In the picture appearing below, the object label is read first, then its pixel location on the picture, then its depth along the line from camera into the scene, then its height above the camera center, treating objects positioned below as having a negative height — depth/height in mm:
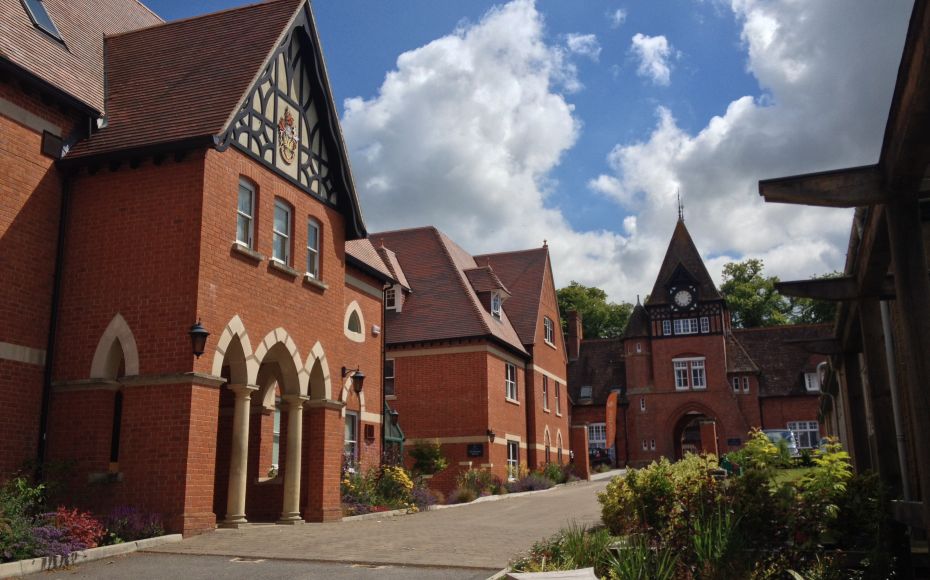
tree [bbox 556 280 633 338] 81250 +14128
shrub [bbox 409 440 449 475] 29391 +0
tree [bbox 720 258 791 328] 75562 +13760
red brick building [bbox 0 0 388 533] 13875 +3779
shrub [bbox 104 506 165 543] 12359 -943
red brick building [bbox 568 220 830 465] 56938 +5722
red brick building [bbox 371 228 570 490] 32062 +4215
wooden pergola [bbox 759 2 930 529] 6262 +2070
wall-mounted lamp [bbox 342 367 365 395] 20656 +1977
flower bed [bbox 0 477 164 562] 10375 -878
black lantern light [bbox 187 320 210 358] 13703 +2052
